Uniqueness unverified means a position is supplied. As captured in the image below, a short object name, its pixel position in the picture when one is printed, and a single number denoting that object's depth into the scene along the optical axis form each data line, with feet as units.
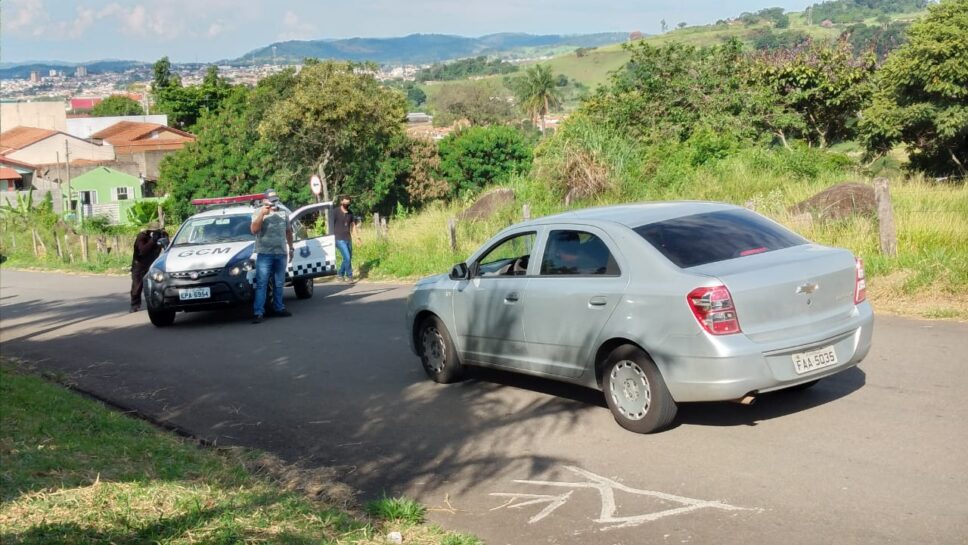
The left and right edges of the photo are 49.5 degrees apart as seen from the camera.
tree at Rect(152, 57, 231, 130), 376.07
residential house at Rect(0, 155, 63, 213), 296.51
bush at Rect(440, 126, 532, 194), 259.39
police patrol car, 51.83
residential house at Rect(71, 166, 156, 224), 287.07
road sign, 84.48
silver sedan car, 23.91
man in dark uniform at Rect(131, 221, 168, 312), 63.05
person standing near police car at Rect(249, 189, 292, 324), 49.70
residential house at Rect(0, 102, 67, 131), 398.83
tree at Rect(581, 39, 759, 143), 94.38
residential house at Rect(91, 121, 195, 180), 349.41
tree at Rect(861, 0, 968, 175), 92.12
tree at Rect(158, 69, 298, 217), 207.72
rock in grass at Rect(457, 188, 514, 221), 81.35
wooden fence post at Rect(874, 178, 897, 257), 45.06
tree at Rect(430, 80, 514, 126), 409.49
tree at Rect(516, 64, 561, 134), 403.13
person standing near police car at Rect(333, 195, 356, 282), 71.87
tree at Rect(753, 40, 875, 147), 121.60
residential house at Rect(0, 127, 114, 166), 317.22
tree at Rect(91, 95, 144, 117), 474.49
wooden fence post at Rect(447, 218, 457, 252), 71.97
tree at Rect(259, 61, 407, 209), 149.07
